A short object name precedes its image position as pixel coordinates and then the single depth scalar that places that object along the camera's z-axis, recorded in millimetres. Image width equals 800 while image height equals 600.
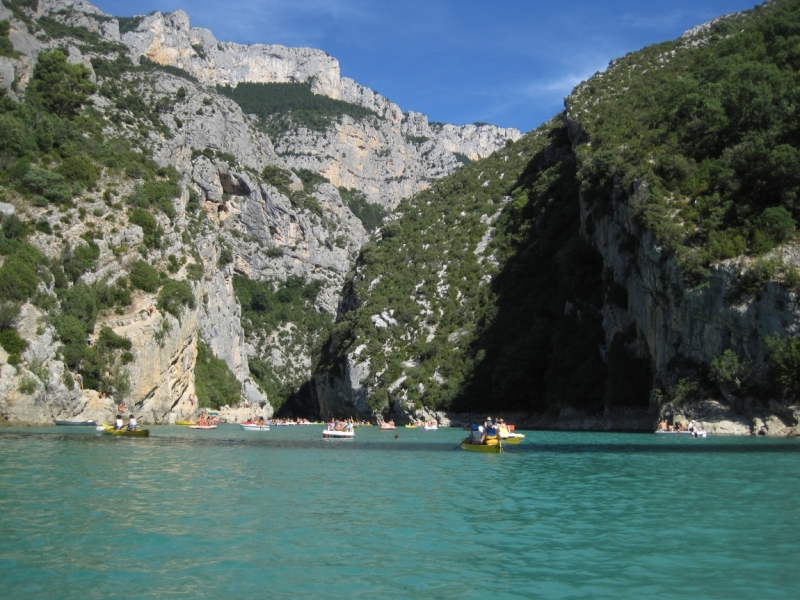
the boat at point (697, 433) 38188
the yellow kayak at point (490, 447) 30266
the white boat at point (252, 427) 58406
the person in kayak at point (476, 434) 32438
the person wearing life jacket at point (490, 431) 31122
